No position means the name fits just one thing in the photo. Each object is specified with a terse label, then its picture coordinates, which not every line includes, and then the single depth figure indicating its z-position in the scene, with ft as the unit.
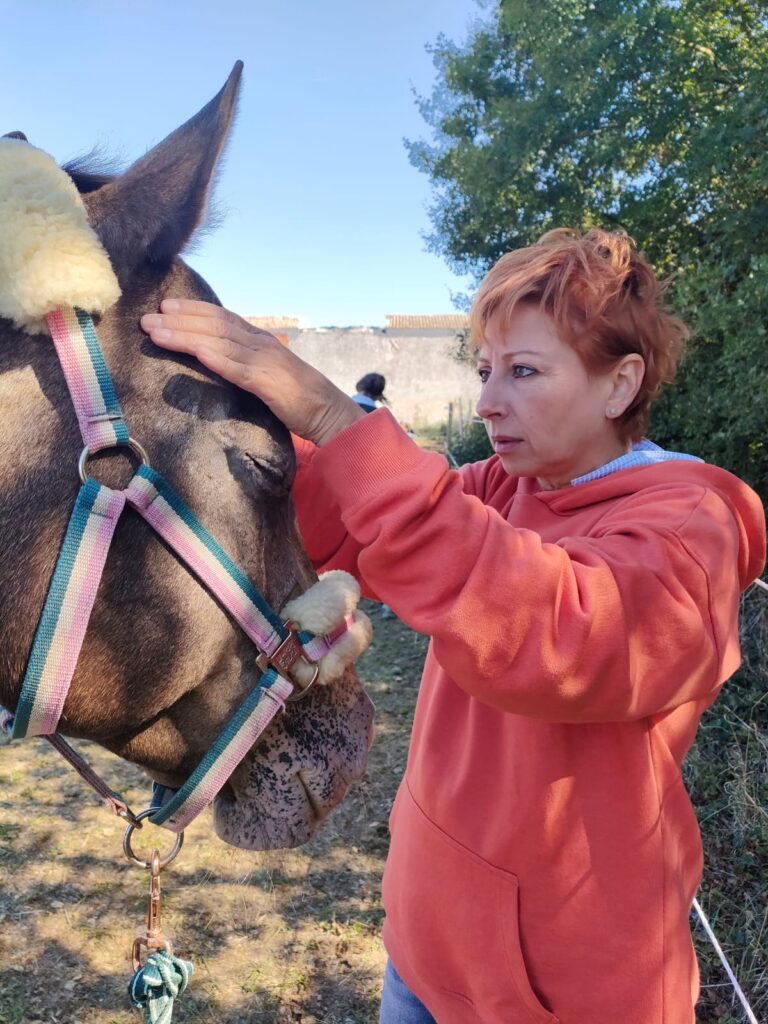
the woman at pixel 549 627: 3.42
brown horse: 4.05
